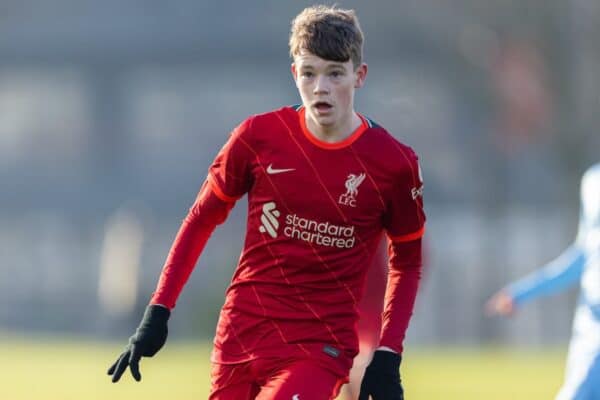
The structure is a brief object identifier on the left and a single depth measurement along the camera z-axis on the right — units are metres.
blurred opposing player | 19.06
